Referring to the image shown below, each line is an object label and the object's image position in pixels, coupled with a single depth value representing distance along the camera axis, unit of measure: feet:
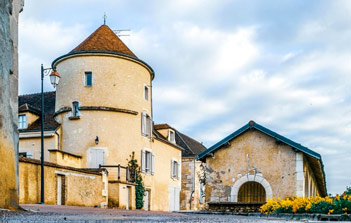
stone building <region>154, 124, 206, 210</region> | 137.80
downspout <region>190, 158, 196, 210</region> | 137.10
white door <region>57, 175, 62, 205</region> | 65.87
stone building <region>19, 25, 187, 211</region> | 94.63
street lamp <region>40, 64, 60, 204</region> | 58.71
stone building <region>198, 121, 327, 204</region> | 60.85
